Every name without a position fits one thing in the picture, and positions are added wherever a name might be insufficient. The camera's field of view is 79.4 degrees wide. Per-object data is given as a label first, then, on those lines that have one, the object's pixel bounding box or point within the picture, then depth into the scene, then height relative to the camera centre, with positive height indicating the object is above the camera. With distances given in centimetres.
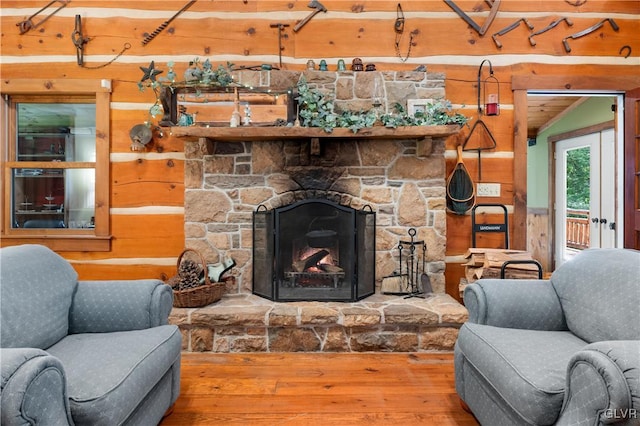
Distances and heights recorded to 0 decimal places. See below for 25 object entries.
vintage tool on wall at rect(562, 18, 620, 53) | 345 +160
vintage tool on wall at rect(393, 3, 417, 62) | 343 +156
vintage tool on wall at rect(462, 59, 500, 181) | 342 +93
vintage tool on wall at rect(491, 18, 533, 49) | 343 +159
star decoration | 304 +109
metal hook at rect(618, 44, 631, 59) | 346 +144
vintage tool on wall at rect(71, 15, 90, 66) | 340 +151
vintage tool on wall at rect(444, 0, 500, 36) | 341 +171
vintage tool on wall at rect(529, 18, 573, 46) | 345 +163
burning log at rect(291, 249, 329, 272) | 321 -42
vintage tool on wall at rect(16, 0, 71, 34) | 344 +171
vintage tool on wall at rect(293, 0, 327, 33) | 340 +176
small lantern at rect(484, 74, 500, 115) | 340 +108
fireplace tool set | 318 -49
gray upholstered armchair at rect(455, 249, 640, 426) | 116 -56
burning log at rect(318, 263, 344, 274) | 319 -48
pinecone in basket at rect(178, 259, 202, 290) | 291 -49
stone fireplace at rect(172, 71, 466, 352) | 323 +19
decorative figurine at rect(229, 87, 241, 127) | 305 +77
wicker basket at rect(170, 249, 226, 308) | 282 -63
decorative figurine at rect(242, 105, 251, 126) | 308 +76
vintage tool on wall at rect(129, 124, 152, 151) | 336 +66
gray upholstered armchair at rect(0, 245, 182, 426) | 114 -55
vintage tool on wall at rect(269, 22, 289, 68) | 341 +155
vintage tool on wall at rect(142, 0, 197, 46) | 342 +164
